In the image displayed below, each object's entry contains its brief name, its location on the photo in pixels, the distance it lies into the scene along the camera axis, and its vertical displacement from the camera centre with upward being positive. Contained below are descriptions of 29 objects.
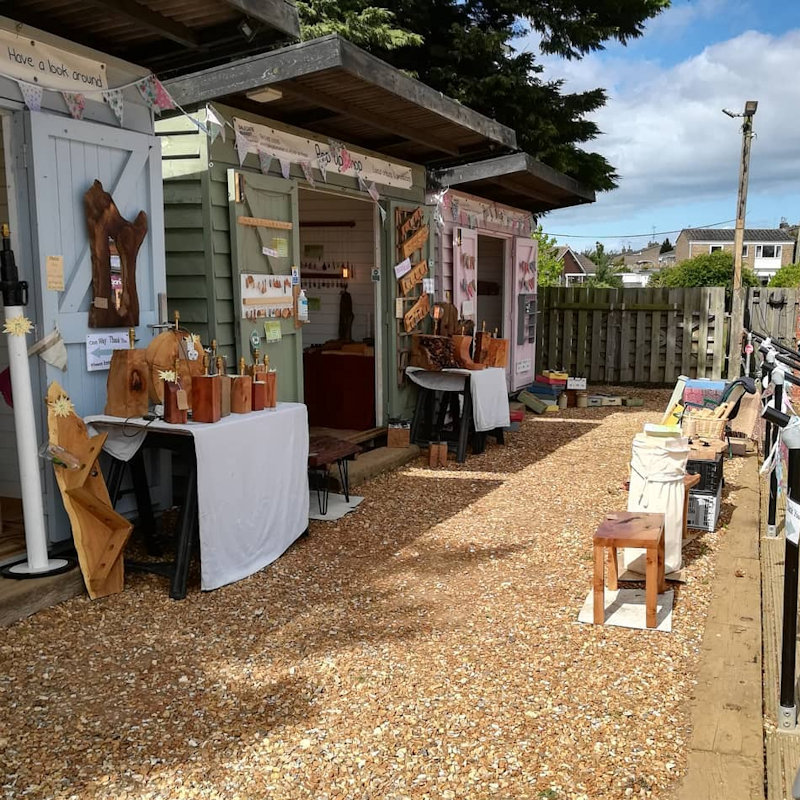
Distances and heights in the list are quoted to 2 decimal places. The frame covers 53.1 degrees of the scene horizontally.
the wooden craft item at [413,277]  7.74 +0.23
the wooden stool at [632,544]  3.61 -1.11
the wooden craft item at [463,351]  7.42 -0.47
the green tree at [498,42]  12.58 +4.11
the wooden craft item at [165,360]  4.18 -0.29
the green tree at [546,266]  31.02 +1.33
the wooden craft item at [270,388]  4.59 -0.49
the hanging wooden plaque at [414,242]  7.71 +0.56
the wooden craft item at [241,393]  4.36 -0.49
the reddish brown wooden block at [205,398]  4.09 -0.48
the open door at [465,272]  9.11 +0.32
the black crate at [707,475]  5.18 -1.15
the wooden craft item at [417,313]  7.79 -0.12
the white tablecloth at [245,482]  4.05 -0.97
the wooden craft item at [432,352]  7.54 -0.49
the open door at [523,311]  11.00 -0.17
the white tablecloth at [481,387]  7.33 -0.81
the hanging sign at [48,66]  3.78 +1.19
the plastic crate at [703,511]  5.15 -1.37
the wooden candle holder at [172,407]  4.05 -0.52
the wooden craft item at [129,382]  4.16 -0.41
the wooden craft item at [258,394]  4.48 -0.51
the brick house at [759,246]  60.88 +3.96
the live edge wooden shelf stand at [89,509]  3.85 -1.00
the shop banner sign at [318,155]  5.62 +1.16
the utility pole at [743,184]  13.93 +1.99
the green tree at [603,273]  50.13 +1.65
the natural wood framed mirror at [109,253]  4.29 +0.28
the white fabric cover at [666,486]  4.28 -1.01
